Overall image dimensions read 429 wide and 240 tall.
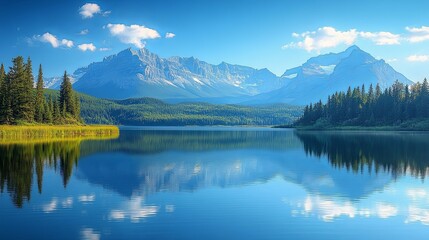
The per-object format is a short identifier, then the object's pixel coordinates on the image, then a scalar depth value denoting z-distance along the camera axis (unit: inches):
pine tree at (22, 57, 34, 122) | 4335.6
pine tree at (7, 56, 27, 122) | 4284.0
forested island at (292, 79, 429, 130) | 7140.8
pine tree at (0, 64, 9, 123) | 4160.9
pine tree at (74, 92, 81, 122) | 5595.5
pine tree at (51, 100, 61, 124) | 4926.2
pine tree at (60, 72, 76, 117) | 5457.7
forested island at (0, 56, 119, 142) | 3938.5
